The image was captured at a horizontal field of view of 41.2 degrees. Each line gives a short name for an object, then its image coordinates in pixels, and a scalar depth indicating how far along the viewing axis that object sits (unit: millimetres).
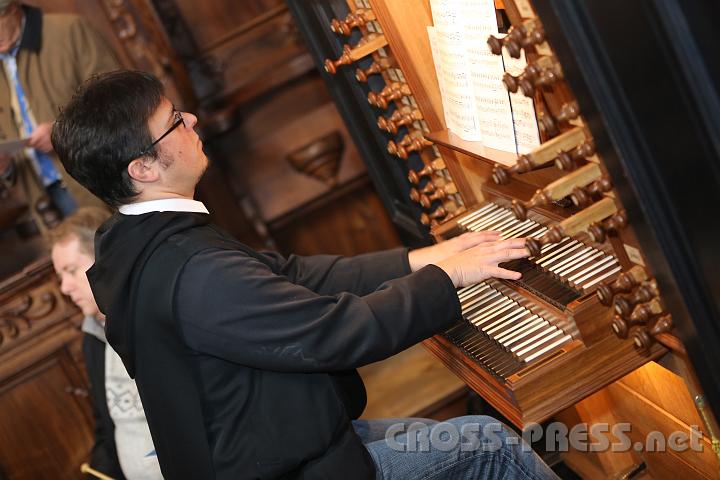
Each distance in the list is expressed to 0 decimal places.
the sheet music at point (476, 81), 2486
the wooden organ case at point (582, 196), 1727
